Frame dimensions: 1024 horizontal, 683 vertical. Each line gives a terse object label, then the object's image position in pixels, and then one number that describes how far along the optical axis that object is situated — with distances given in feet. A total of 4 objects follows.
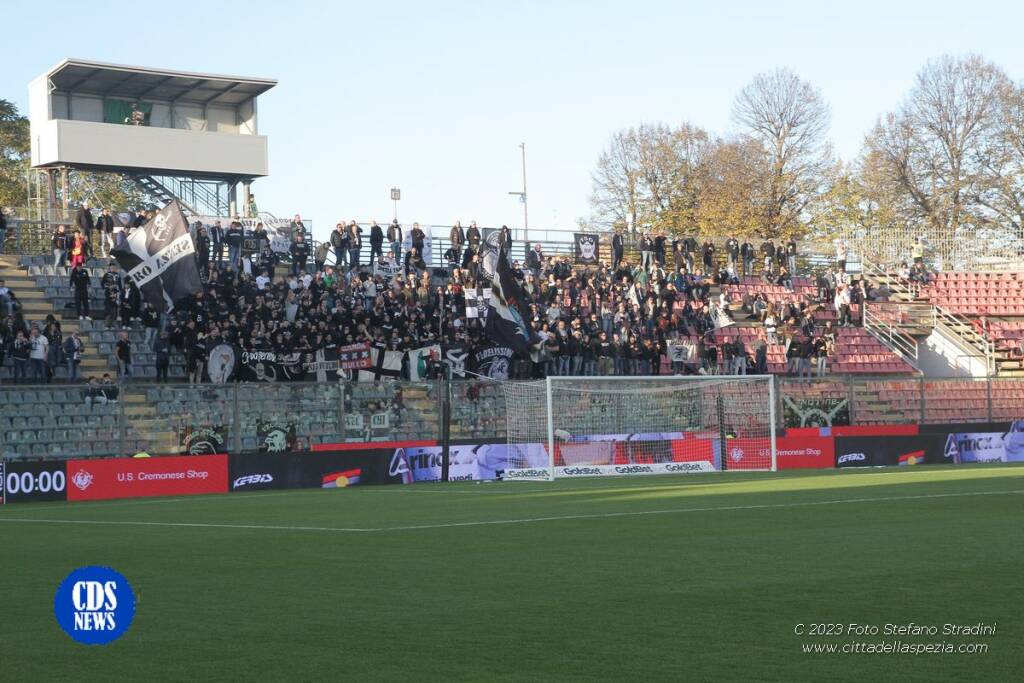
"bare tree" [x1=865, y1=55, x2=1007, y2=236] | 241.96
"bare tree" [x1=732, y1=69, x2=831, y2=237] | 258.16
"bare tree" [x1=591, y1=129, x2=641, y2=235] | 271.74
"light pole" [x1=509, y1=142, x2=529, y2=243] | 250.84
